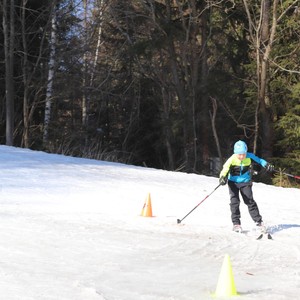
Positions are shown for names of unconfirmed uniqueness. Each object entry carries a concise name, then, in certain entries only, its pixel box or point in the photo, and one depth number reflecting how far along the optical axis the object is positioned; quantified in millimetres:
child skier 13623
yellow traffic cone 7696
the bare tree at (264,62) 36900
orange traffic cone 14507
